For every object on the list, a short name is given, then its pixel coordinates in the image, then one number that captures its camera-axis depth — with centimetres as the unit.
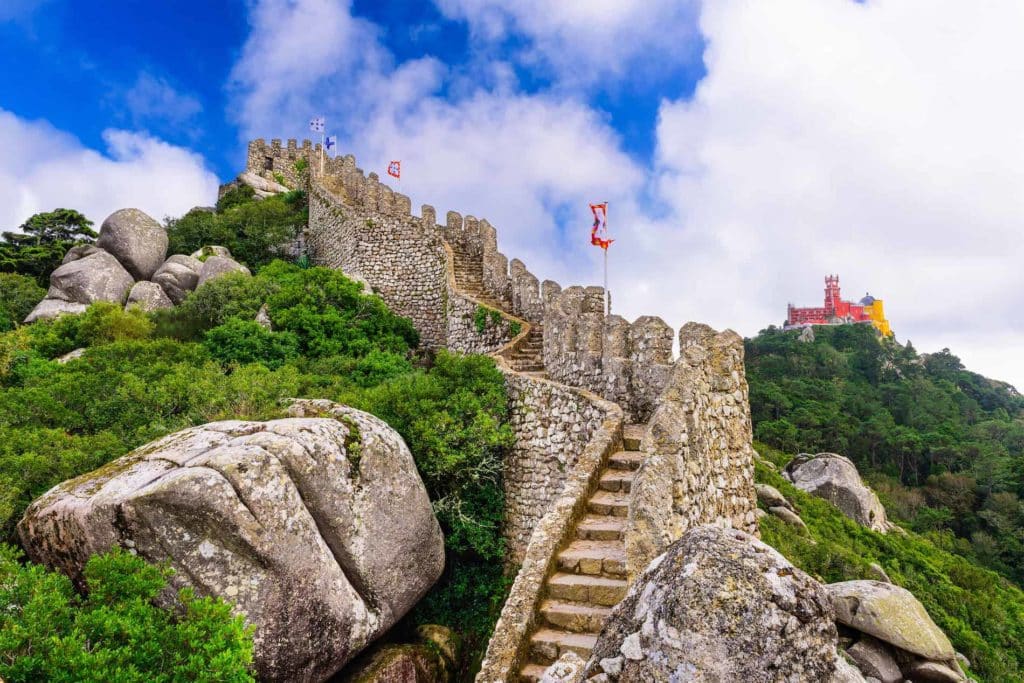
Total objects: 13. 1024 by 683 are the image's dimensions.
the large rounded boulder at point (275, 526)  657
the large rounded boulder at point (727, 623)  209
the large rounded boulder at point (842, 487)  2328
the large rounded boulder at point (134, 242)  2356
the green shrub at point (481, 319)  1688
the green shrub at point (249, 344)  1552
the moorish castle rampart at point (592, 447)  530
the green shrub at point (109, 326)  1667
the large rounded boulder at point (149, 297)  2095
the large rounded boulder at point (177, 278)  2238
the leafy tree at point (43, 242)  2339
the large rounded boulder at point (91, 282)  2081
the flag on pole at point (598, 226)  1252
